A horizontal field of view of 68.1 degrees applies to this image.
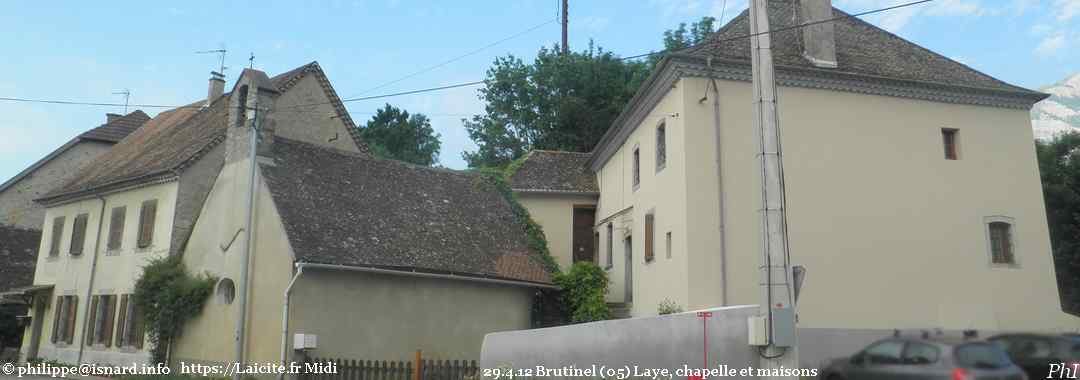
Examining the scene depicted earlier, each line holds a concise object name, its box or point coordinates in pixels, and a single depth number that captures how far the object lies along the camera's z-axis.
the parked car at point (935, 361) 7.53
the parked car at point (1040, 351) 8.24
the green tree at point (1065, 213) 28.05
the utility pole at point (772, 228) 10.28
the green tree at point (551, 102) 43.38
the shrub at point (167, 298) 20.73
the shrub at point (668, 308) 19.31
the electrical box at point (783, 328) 10.20
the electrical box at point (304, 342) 17.50
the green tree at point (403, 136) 50.81
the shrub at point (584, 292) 22.41
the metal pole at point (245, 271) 18.83
